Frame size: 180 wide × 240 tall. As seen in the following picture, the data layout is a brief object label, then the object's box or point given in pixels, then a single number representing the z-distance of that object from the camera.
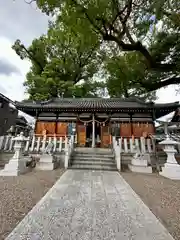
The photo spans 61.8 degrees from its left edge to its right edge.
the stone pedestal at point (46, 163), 6.79
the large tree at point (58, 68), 17.69
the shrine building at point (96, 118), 11.95
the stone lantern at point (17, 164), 5.62
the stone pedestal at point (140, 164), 6.77
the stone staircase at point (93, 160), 7.15
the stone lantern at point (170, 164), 5.80
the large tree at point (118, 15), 6.15
